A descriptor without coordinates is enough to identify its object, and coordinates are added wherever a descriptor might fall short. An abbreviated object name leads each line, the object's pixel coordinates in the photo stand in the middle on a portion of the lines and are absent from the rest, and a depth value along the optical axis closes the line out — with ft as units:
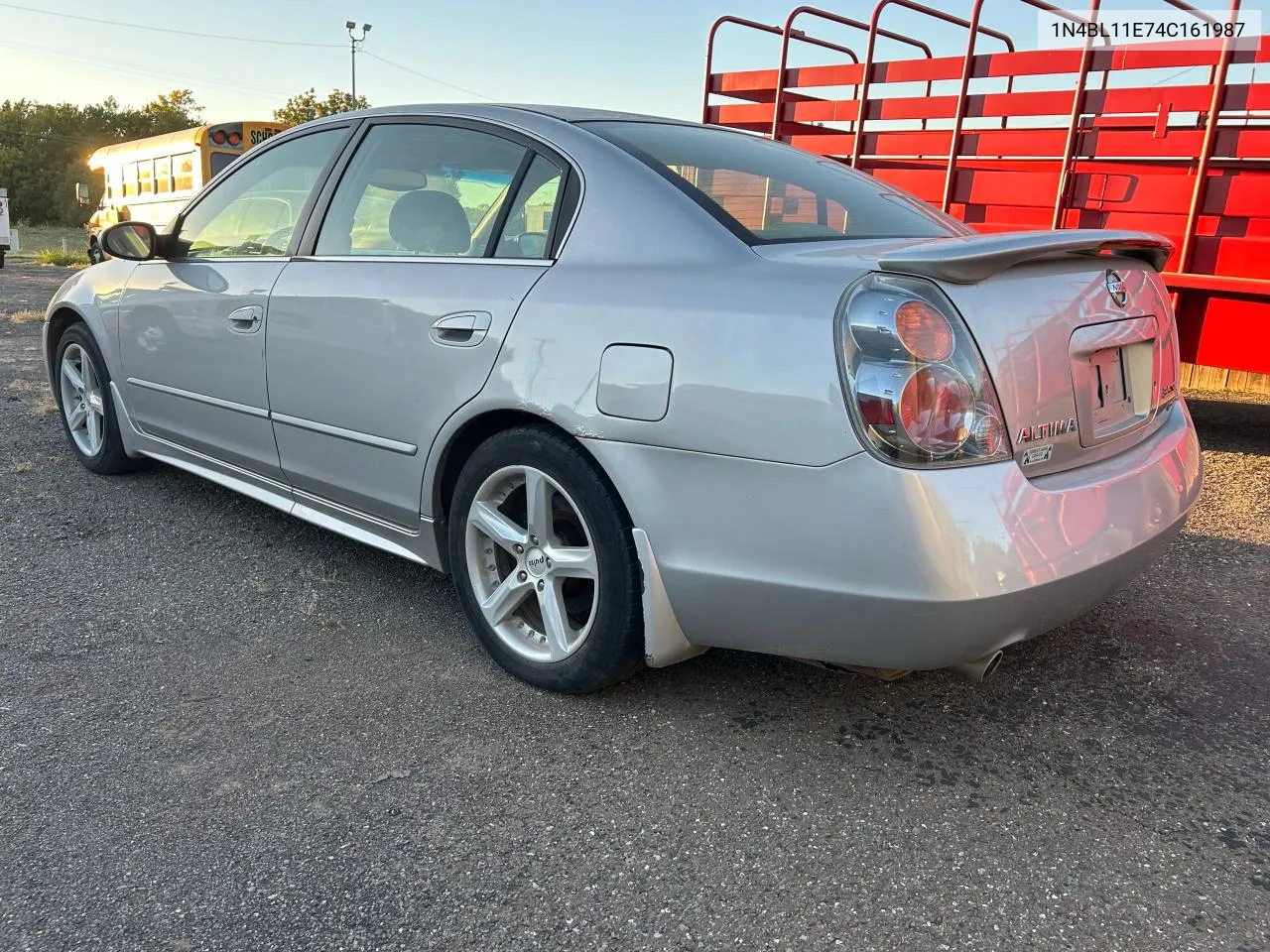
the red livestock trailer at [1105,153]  14.16
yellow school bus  51.90
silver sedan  6.48
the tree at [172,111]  215.72
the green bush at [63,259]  76.73
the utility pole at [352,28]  179.22
